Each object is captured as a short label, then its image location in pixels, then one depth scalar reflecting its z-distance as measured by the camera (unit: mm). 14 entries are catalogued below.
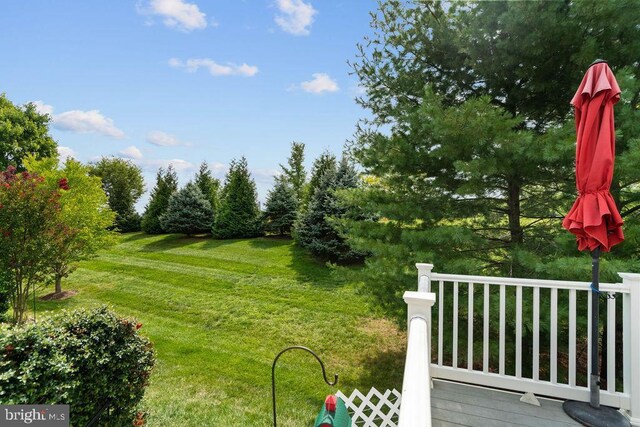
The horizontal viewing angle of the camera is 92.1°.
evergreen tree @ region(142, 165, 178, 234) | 20047
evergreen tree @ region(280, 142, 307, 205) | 23203
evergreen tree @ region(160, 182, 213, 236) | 18172
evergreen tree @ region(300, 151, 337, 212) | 14945
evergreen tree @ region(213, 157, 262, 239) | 17094
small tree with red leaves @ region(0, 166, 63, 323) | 6480
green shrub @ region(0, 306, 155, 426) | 2322
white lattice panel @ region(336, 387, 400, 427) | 3350
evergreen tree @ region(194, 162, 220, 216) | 20469
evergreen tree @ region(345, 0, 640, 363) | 3762
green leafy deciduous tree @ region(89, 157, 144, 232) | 22516
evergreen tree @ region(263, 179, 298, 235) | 16750
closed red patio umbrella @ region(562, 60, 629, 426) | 2256
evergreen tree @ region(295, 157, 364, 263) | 11656
